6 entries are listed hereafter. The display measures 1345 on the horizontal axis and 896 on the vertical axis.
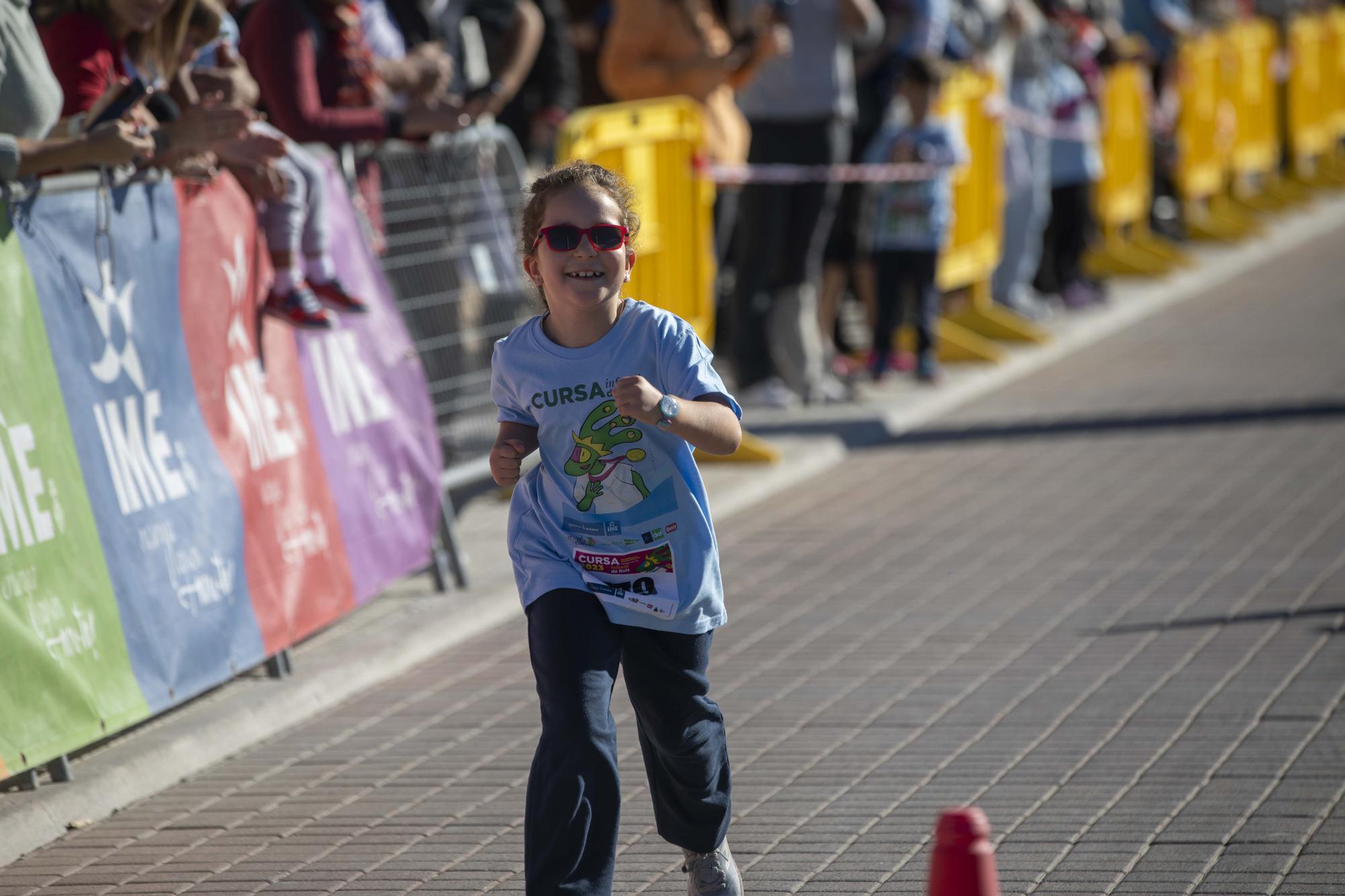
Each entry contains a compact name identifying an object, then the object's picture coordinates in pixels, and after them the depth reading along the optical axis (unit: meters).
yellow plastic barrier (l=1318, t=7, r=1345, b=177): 47.16
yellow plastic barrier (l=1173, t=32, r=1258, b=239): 37.12
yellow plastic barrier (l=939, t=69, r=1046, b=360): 25.97
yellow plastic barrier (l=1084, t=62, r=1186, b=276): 32.78
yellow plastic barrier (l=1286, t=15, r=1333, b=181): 44.53
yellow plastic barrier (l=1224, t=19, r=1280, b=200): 40.31
